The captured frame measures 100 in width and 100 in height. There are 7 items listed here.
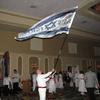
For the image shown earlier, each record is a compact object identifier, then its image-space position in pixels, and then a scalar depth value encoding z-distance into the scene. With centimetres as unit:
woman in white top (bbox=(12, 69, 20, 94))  753
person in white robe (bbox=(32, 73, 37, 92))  799
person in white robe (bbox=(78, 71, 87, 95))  691
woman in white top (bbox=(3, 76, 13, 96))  682
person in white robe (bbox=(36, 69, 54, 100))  449
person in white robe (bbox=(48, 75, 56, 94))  730
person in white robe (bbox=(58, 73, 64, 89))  864
